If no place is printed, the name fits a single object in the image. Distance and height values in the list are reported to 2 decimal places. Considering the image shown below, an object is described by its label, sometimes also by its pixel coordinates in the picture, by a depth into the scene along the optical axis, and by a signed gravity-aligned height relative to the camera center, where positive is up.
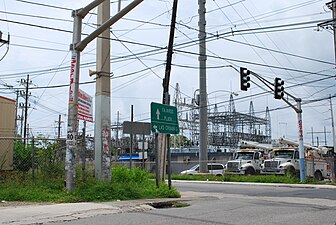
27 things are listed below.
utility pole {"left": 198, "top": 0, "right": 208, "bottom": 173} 36.78 +4.67
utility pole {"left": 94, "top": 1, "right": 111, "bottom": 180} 16.64 +2.00
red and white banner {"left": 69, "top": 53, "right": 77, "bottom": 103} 14.75 +2.86
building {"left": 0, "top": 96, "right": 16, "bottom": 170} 18.33 +1.37
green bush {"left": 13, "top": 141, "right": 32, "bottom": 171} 18.21 +0.02
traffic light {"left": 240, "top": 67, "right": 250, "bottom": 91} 24.55 +4.48
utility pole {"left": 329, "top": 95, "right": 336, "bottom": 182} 33.10 -1.61
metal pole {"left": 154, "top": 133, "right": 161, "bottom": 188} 16.68 -0.23
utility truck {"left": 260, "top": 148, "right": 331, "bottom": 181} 32.78 -0.88
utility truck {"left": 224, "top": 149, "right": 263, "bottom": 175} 36.47 -0.73
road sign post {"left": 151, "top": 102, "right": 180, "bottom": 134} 15.95 +1.44
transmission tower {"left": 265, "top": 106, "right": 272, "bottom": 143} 80.91 +5.32
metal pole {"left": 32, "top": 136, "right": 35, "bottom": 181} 15.10 +0.04
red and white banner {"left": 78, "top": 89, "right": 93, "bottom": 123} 15.92 +1.99
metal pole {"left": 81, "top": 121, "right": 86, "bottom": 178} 16.27 +0.18
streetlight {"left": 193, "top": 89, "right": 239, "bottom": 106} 38.94 +5.34
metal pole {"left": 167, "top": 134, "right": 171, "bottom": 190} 16.38 -0.29
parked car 41.91 -1.43
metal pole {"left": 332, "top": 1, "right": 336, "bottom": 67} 30.14 +10.35
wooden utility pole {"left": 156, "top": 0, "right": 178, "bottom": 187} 17.38 +0.74
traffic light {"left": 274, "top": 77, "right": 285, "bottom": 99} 25.52 +4.07
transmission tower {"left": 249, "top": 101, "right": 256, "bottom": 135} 73.56 +5.67
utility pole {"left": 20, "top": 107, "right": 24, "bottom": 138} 65.82 +6.92
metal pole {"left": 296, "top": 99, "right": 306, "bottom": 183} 28.56 +0.91
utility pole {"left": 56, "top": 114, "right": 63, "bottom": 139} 73.43 +6.14
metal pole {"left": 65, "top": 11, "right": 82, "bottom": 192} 14.44 +1.57
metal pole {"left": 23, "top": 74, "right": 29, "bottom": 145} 48.66 +5.82
